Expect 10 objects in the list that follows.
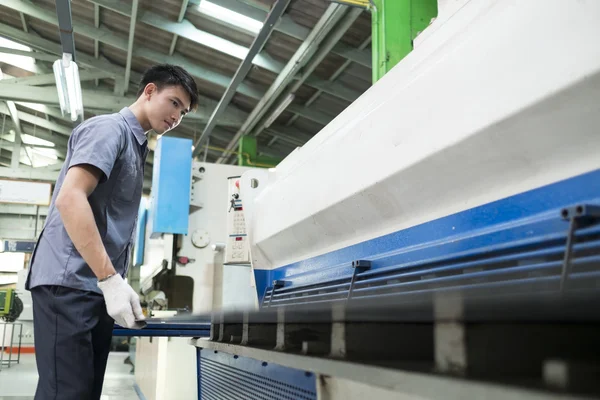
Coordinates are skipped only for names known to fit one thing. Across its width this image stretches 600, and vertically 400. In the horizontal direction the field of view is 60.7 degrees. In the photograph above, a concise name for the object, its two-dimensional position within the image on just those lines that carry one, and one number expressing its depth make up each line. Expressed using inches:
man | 41.7
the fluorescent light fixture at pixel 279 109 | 223.3
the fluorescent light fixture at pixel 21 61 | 260.8
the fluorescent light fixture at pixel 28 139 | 374.3
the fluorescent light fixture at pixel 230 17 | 182.7
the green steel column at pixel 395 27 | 113.0
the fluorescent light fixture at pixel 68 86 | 172.1
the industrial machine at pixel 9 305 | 251.8
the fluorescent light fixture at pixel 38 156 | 401.4
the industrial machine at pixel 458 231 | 19.0
